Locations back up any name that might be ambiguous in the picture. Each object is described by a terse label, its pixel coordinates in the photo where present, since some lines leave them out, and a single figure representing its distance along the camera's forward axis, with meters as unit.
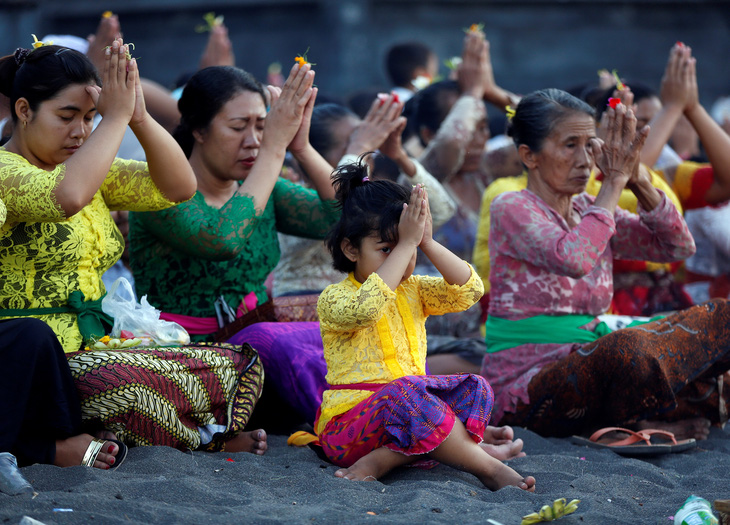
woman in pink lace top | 7.85
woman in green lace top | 7.95
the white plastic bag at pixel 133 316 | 7.19
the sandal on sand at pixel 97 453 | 6.29
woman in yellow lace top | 6.46
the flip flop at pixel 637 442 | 7.70
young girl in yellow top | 6.41
